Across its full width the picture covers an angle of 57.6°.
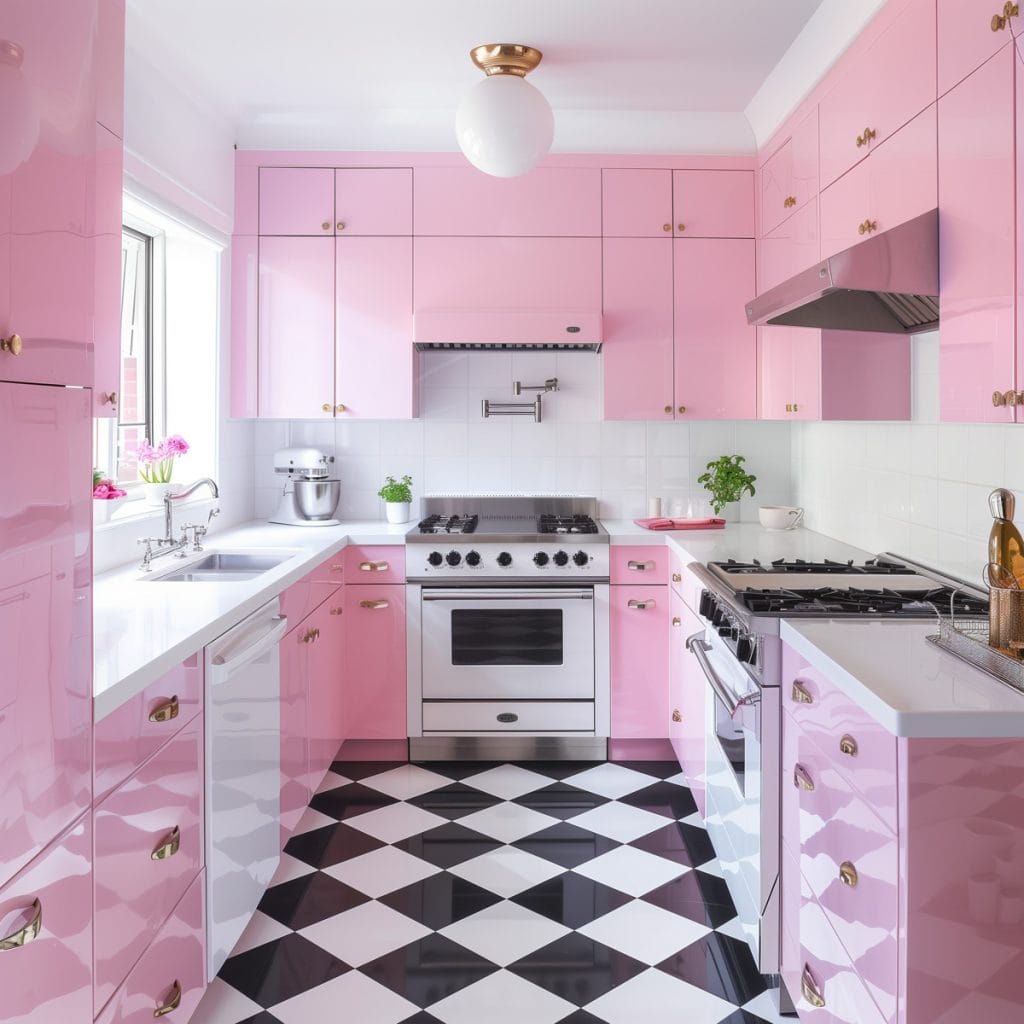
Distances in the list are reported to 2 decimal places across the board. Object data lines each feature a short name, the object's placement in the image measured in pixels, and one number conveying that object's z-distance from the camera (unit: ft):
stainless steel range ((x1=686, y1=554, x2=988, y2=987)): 7.06
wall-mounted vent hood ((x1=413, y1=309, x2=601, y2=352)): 12.32
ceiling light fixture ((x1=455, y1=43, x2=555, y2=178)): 10.09
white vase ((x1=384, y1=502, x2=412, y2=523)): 12.98
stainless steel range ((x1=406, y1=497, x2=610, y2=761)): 11.98
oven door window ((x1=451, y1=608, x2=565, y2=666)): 12.04
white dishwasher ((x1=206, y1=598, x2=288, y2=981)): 6.97
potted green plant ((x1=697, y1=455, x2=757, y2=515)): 13.16
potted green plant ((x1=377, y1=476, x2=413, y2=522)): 12.96
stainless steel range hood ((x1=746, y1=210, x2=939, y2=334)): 6.66
